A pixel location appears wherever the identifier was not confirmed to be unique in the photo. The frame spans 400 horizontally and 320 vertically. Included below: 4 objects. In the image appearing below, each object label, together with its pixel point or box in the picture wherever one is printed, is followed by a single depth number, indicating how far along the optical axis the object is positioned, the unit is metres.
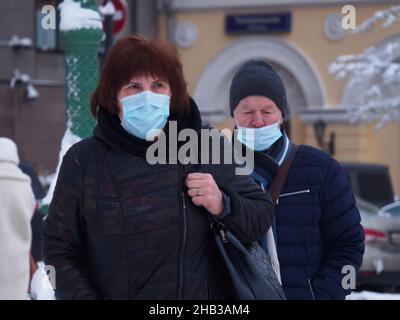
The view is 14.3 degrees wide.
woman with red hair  4.25
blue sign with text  38.41
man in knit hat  5.44
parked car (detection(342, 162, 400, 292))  16.76
